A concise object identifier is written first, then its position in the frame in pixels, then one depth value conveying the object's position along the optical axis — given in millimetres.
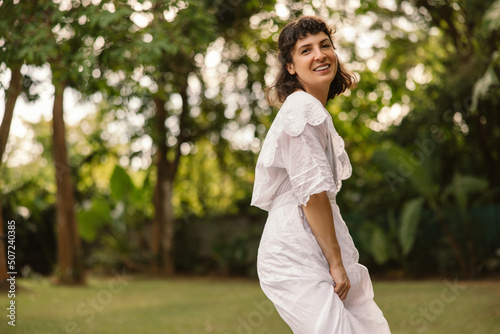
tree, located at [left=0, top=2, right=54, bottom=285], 4086
